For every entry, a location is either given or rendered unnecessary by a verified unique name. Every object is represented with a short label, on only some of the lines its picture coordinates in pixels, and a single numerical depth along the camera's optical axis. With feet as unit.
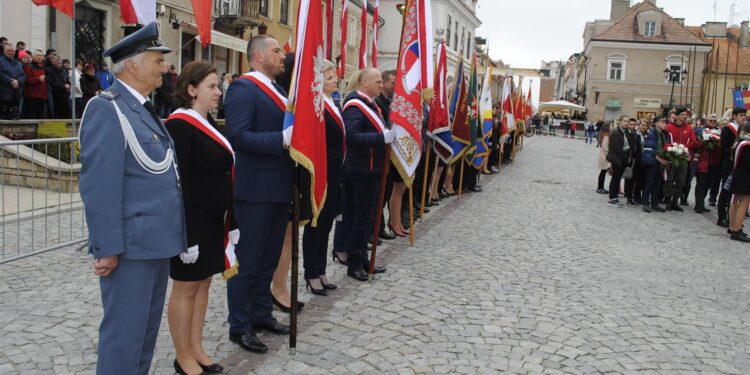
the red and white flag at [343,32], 30.94
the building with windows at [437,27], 153.99
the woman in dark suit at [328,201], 17.80
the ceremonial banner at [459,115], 37.73
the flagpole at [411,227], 24.35
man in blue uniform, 9.33
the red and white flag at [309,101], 13.94
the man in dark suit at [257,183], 14.29
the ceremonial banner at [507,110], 61.72
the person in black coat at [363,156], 20.04
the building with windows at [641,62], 184.85
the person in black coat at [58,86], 44.29
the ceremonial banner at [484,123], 47.83
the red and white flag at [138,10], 22.54
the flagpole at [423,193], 30.16
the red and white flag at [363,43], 31.76
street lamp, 145.16
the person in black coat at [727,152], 37.40
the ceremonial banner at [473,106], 40.23
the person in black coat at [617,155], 42.96
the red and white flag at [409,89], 21.72
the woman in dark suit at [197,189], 12.14
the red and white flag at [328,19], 20.04
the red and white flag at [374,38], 32.03
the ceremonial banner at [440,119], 30.66
